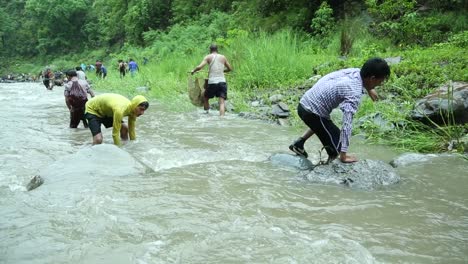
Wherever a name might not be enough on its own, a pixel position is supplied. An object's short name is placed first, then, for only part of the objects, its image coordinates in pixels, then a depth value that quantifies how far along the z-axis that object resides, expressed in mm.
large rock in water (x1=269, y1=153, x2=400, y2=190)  4457
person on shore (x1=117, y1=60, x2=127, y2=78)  22817
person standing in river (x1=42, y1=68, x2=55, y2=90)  23094
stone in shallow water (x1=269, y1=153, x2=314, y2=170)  5132
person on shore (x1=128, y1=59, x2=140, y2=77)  21197
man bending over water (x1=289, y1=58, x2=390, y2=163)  4305
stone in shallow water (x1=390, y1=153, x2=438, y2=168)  5199
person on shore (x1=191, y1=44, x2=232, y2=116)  9562
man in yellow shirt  5867
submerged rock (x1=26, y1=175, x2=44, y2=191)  4520
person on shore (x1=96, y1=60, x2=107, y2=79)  23469
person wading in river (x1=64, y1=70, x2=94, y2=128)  8391
